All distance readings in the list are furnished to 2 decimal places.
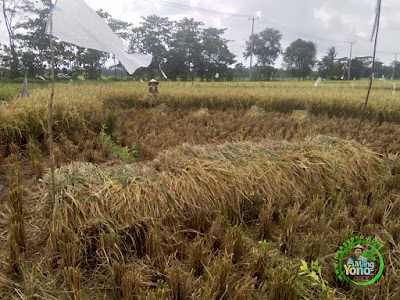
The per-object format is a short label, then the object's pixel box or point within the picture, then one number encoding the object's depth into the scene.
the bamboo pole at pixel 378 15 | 3.68
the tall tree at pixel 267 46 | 41.66
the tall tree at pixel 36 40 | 24.53
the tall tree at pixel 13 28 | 23.31
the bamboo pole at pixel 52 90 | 1.72
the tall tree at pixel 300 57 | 39.88
